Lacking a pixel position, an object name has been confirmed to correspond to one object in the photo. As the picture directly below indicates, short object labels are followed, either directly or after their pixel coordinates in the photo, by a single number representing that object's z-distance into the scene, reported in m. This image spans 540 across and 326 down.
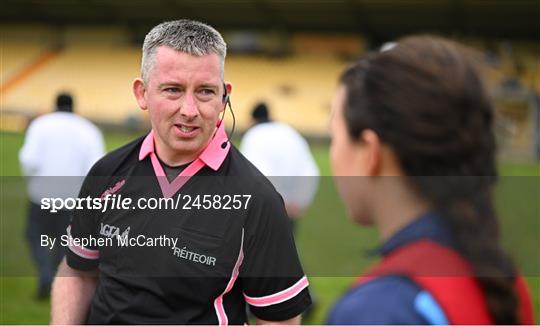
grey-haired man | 2.25
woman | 1.15
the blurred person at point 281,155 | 6.12
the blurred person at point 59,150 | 6.28
